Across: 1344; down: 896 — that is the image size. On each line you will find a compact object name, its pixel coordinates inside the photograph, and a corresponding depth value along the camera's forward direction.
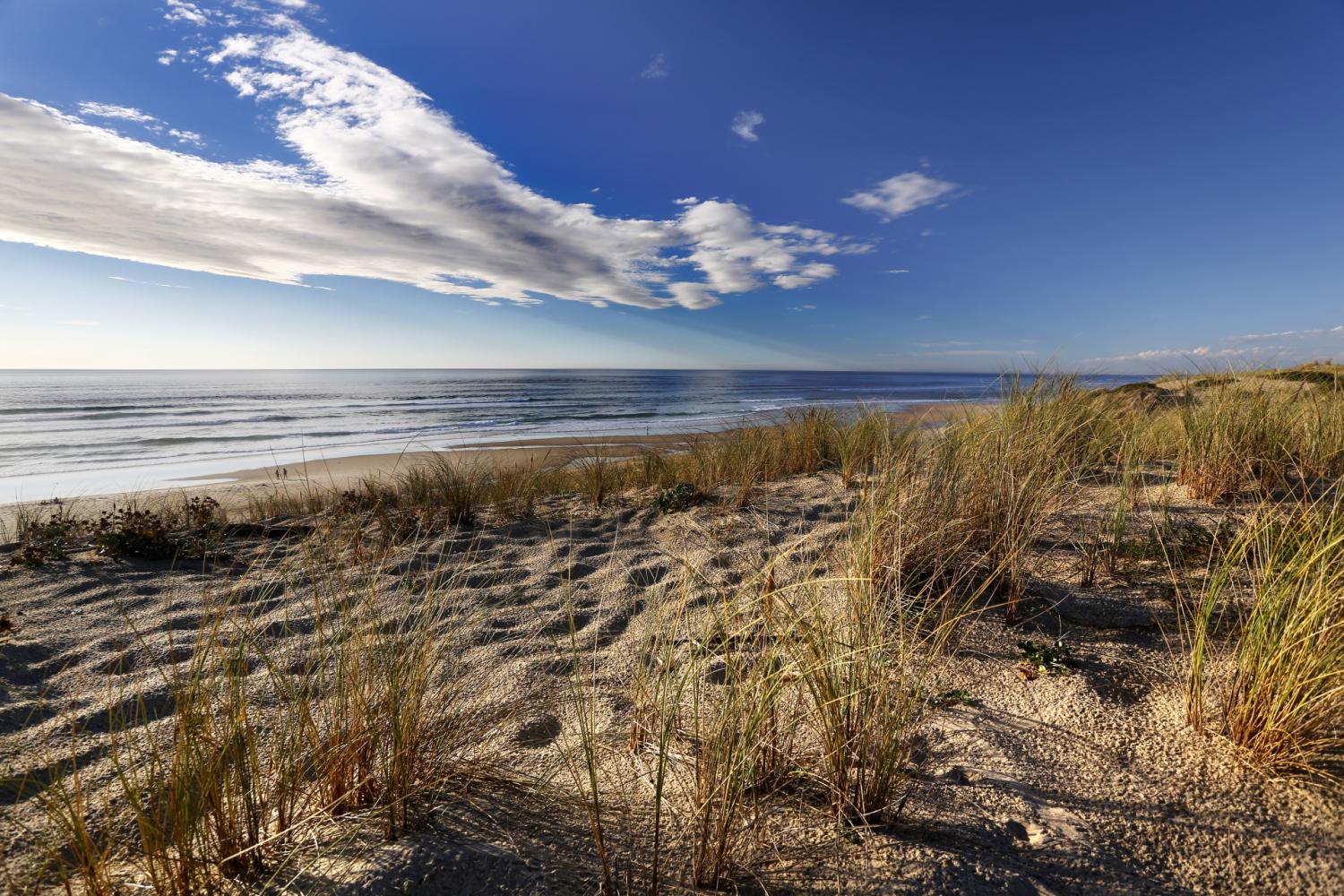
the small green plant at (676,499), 5.69
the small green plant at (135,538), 4.52
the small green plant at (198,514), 5.61
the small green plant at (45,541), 4.21
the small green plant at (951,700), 2.13
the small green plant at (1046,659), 2.31
